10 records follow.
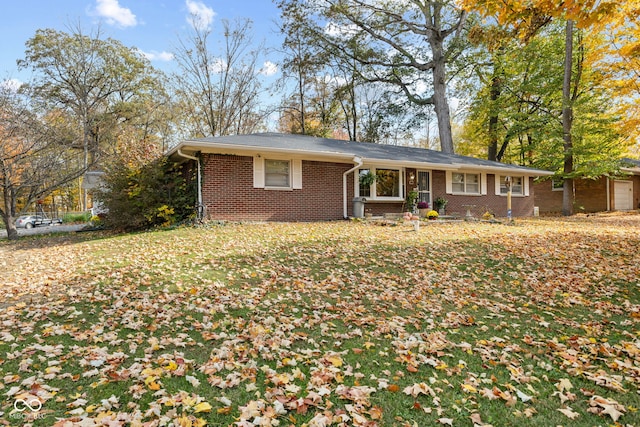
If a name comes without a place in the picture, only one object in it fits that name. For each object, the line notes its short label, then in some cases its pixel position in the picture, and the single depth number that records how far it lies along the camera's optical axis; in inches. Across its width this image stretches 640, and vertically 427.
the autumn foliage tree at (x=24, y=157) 435.2
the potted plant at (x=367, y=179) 545.3
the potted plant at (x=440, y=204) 611.5
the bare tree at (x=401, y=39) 833.5
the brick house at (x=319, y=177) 449.1
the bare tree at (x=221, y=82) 914.1
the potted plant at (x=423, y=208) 565.0
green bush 456.1
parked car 951.0
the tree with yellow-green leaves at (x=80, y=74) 1077.1
